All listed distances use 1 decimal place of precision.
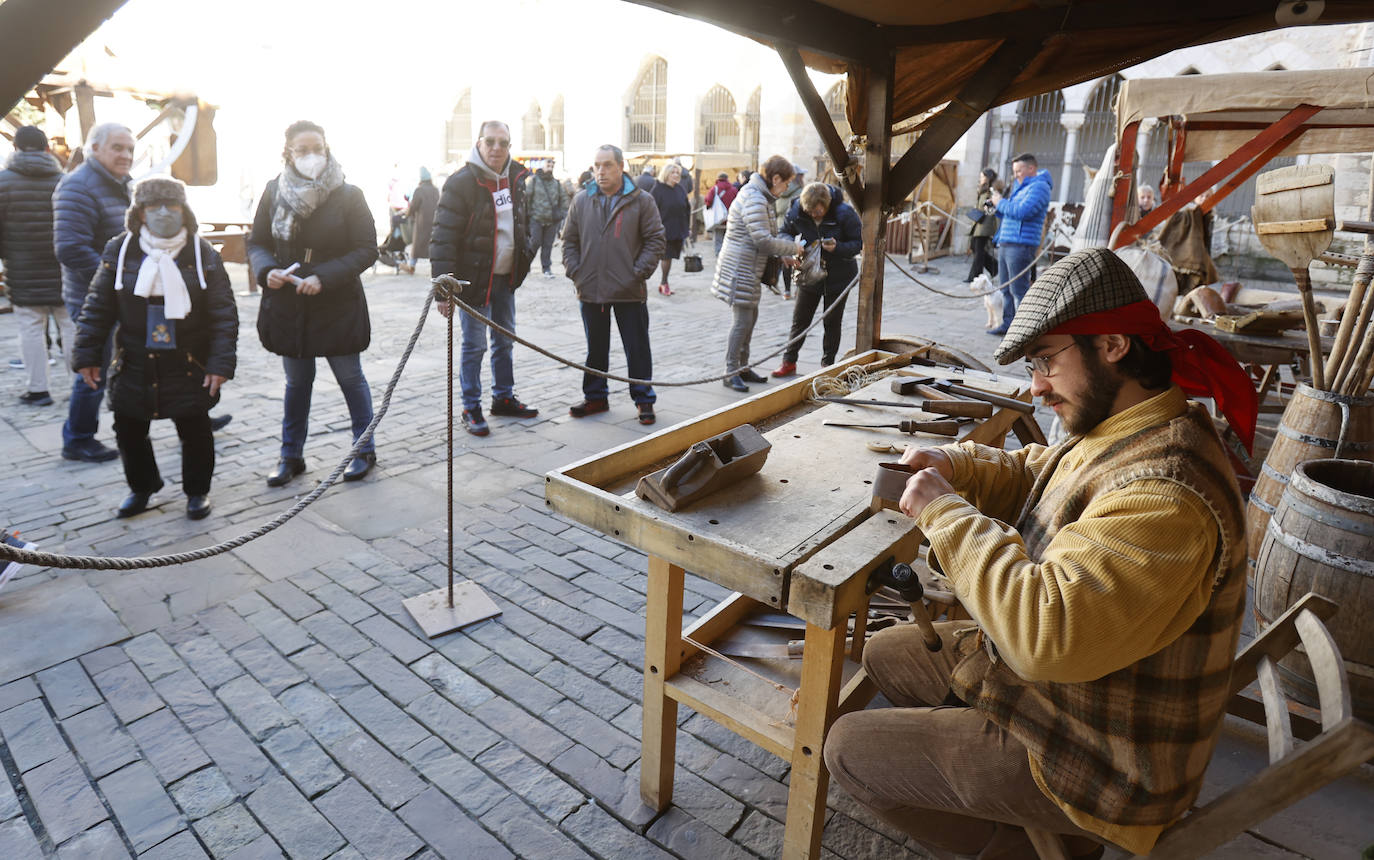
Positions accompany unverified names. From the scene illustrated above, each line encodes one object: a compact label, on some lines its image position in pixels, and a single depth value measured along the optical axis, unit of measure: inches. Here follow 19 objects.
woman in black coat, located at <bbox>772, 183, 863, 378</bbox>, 288.8
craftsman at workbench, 60.7
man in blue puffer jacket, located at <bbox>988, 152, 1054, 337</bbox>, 358.9
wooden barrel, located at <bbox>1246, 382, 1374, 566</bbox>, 138.2
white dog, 401.1
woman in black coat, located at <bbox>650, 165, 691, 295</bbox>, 497.0
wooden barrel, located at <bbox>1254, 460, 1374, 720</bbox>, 109.6
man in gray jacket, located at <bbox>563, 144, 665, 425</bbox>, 243.4
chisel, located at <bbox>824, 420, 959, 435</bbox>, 116.4
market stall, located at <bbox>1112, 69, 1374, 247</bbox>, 191.8
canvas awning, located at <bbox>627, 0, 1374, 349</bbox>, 131.6
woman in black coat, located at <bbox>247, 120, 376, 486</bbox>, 183.0
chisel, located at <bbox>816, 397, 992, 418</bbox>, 122.3
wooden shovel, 144.0
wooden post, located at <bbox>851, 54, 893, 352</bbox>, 165.8
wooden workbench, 78.0
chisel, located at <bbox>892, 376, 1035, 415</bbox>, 128.1
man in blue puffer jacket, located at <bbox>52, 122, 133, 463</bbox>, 202.2
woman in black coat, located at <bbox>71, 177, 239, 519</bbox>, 160.4
